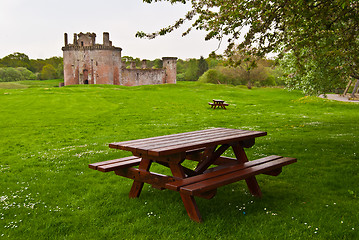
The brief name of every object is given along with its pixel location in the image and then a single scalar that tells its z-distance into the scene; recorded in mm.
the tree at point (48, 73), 123312
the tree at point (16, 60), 134375
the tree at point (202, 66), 115875
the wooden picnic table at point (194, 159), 5223
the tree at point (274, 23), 9273
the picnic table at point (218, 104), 30259
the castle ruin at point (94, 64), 77188
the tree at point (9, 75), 111812
